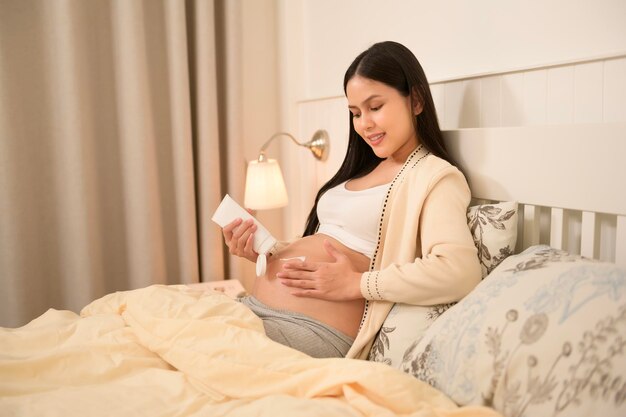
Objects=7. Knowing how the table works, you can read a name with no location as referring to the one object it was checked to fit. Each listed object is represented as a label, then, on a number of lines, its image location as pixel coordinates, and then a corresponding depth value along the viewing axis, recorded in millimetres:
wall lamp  2072
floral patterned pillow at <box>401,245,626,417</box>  718
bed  768
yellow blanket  860
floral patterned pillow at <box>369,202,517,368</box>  1129
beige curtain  1973
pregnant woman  1149
